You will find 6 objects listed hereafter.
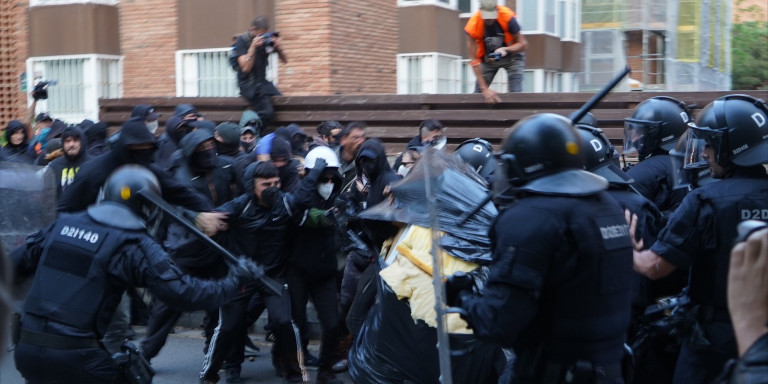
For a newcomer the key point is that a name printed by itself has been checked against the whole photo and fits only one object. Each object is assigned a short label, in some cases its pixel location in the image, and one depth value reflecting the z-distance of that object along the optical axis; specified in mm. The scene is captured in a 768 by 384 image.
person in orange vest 10609
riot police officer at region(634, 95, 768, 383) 4230
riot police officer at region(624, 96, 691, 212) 6340
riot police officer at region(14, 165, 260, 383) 4441
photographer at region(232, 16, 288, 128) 11312
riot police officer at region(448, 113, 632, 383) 3508
